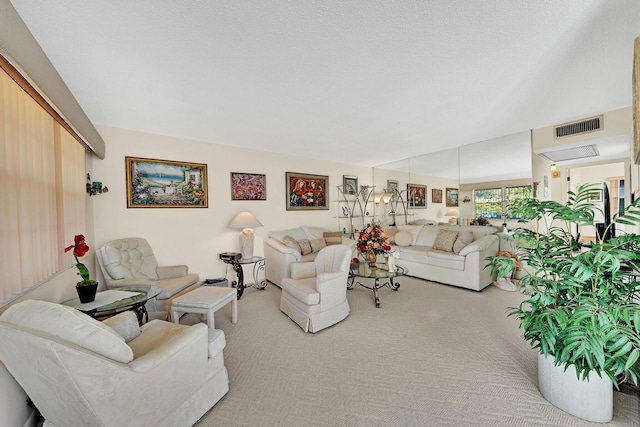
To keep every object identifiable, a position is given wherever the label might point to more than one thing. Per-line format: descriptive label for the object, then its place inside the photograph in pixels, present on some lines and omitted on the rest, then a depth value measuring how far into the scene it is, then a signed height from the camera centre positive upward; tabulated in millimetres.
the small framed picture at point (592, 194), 1253 +73
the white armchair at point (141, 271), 2674 -695
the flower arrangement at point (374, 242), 3461 -457
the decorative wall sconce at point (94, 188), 2942 +373
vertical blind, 1382 +197
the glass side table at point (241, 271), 3646 -1027
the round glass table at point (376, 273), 3253 -887
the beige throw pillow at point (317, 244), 4527 -617
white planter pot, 1427 -1171
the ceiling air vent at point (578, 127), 2978 +1069
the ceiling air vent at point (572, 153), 3338 +811
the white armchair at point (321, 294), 2535 -919
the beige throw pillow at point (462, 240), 4023 -535
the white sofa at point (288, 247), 3789 -597
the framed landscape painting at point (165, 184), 3309 +486
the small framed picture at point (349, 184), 5836 +702
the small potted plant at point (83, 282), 1777 -520
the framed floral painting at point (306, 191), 4918 +473
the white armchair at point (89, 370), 1009 -754
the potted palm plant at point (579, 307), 1195 -550
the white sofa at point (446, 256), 3752 -801
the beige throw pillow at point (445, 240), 4246 -564
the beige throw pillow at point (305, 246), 4340 -634
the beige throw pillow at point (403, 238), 4984 -585
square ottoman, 2342 -896
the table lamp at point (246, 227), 3893 -214
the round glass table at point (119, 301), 1790 -698
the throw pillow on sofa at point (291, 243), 4058 -520
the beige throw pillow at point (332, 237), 4813 -523
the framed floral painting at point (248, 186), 4195 +518
